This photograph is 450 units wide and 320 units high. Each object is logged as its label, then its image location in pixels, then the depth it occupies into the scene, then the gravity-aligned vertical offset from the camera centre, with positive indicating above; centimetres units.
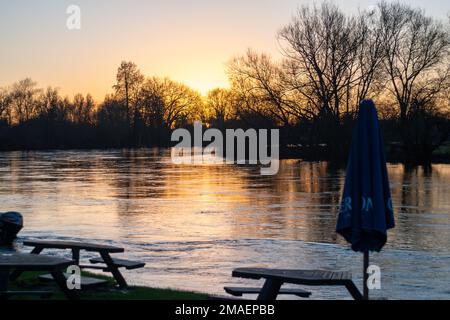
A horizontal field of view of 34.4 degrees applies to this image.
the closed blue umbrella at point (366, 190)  772 -51
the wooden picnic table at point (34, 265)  855 -144
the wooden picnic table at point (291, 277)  818 -156
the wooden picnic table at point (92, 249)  1035 -151
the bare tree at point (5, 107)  13938 +725
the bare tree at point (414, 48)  6831 +883
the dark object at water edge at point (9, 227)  1633 -188
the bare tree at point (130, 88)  13302 +1022
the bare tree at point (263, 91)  6931 +503
